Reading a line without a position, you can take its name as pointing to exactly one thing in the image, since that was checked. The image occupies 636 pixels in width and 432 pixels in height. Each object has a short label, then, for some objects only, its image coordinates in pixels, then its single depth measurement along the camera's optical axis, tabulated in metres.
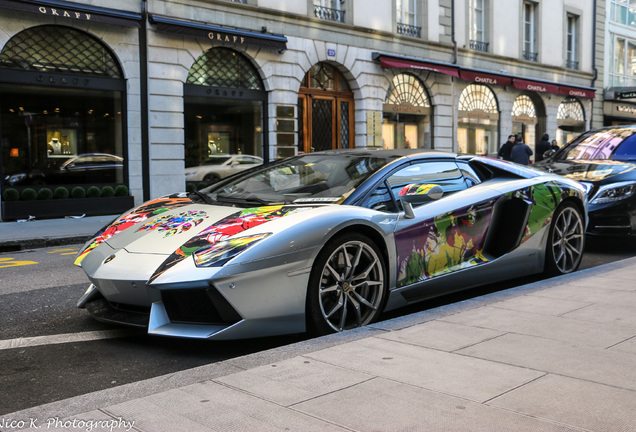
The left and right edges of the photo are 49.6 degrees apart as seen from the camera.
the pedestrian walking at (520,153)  18.02
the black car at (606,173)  8.13
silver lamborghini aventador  3.83
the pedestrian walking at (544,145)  20.07
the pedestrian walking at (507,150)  19.45
